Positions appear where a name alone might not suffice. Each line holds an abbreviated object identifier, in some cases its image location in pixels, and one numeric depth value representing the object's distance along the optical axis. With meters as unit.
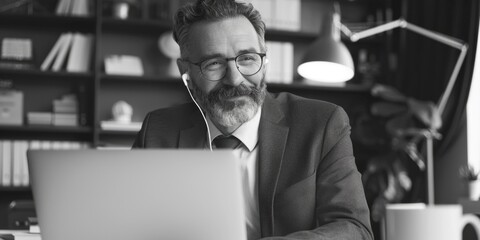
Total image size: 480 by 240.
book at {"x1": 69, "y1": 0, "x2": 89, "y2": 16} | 4.36
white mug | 1.04
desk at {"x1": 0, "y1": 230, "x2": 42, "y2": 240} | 1.61
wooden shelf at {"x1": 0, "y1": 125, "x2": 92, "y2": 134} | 4.23
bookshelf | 4.33
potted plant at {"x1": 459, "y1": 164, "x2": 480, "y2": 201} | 3.65
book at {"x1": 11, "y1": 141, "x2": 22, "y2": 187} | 4.21
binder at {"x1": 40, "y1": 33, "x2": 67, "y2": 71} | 4.30
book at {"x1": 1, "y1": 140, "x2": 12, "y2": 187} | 4.20
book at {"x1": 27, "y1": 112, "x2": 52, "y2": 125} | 4.30
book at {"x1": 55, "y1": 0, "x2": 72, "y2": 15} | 4.34
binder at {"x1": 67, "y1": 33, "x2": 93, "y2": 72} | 4.32
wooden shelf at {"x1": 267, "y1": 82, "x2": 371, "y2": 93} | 4.57
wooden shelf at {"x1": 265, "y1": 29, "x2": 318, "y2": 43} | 4.65
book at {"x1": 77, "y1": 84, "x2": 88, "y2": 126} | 4.38
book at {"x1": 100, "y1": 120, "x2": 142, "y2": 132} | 4.32
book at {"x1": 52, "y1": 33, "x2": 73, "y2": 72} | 4.31
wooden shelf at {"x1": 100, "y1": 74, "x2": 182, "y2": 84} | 4.35
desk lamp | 4.07
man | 1.66
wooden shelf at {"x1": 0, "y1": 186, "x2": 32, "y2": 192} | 4.19
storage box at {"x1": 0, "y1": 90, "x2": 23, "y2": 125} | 4.26
